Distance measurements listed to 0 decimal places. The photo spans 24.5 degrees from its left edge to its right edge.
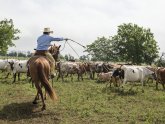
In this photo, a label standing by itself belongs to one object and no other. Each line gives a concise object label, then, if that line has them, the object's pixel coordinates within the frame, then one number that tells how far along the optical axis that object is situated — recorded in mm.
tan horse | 14078
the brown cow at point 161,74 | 24844
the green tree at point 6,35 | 50781
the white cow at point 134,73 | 22453
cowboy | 15070
